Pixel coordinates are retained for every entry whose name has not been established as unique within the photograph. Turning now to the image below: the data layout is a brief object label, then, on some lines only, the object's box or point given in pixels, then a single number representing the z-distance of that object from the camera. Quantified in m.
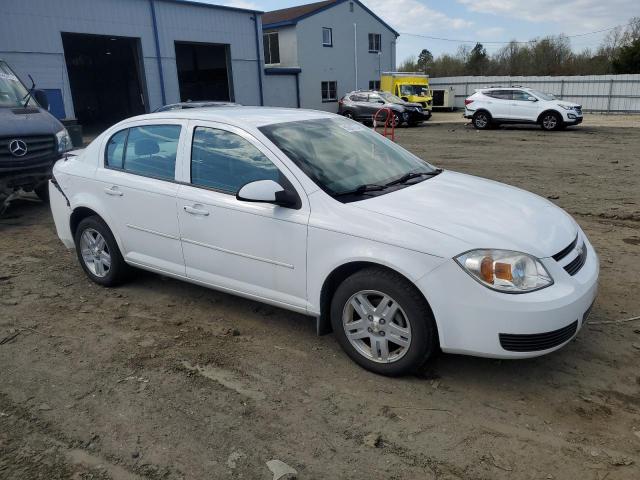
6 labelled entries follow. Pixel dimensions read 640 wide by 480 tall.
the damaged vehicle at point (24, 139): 7.59
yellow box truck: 30.30
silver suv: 25.19
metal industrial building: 18.56
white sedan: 2.96
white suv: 19.73
